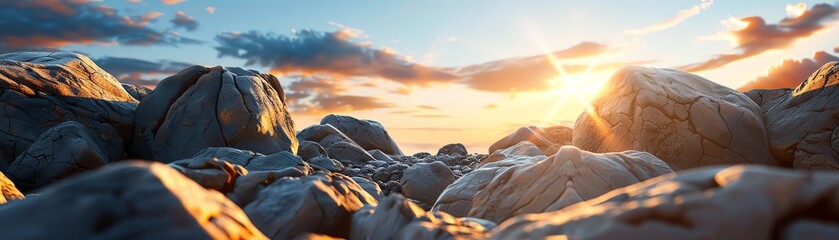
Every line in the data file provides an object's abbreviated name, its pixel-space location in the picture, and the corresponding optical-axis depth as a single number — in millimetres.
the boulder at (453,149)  15223
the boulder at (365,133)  15852
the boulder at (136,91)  11867
